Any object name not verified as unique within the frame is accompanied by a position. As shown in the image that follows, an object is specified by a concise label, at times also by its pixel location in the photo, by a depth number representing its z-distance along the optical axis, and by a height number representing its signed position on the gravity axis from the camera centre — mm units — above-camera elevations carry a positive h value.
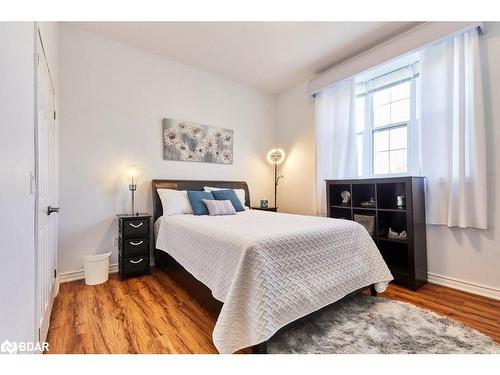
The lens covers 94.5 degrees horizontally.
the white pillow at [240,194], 3484 -87
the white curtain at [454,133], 2219 +543
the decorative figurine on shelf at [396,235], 2639 -567
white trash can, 2473 -850
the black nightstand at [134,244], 2633 -638
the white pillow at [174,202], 2933 -169
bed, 1374 -589
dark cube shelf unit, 2459 -340
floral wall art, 3297 +715
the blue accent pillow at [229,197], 3229 -120
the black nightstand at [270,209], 3934 -356
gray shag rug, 1468 -1030
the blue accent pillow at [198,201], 2902 -157
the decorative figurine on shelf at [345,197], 3261 -140
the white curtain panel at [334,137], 3299 +756
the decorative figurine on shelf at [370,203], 2918 -211
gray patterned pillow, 2859 -240
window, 2896 +903
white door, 1372 -40
